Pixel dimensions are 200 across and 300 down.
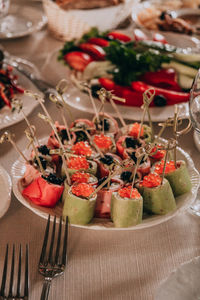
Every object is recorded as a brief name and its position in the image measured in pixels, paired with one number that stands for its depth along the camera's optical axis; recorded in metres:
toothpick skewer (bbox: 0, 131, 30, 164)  0.93
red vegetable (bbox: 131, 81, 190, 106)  1.48
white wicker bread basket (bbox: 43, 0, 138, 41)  1.87
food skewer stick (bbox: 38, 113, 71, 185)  0.94
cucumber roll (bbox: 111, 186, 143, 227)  0.92
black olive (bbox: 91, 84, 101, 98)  1.53
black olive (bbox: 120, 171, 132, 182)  1.01
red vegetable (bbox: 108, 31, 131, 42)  1.82
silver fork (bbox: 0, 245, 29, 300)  0.78
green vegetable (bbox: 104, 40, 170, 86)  1.55
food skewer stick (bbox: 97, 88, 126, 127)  1.03
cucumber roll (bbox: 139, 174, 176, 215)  0.96
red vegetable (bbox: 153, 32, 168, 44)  1.79
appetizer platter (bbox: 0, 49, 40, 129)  1.37
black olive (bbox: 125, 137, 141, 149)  1.12
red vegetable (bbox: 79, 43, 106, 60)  1.69
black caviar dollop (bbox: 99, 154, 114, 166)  1.06
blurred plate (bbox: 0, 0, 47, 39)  1.97
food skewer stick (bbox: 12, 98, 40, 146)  1.00
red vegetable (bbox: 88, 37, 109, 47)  1.75
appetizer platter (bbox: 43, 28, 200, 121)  1.48
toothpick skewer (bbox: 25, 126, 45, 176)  0.95
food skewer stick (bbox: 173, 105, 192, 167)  0.95
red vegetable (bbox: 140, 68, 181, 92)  1.56
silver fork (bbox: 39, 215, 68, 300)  0.84
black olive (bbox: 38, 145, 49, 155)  1.08
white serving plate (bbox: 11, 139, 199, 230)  0.93
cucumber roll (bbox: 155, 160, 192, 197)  1.03
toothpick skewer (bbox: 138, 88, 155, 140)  0.98
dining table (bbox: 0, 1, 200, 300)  0.85
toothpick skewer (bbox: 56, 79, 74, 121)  1.02
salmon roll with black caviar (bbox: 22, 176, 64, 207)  0.97
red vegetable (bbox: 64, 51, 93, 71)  1.66
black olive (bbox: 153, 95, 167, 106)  1.46
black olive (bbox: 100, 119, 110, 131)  1.22
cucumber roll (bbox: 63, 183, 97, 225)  0.92
